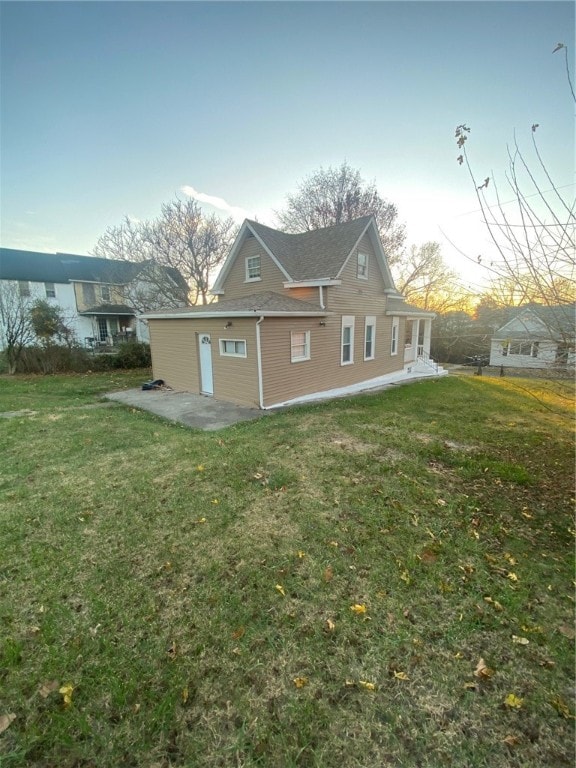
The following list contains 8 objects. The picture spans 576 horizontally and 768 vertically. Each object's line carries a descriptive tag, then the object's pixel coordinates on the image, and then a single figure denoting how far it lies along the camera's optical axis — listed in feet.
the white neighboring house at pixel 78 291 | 86.33
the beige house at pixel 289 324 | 31.86
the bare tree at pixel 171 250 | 60.08
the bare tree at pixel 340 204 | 80.59
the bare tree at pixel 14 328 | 51.65
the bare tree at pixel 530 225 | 9.75
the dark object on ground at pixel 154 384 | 42.04
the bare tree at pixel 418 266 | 79.26
